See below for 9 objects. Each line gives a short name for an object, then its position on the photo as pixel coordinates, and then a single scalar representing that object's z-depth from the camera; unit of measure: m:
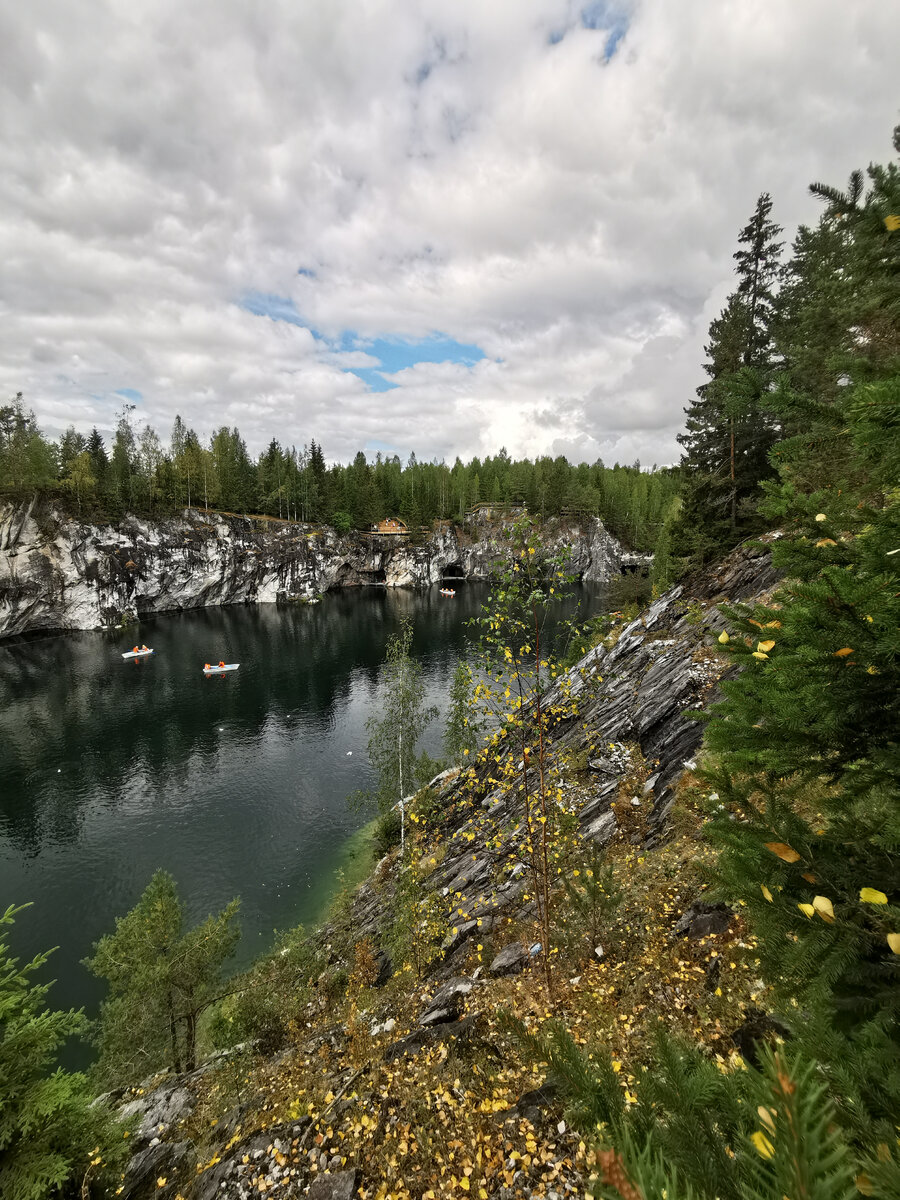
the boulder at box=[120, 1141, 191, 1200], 7.50
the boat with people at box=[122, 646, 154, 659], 62.09
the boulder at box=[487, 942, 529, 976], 9.54
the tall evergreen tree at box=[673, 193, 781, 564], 22.22
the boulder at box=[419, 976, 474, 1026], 9.05
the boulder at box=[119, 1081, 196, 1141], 9.08
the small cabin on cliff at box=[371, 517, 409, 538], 117.44
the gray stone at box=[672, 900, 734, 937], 7.77
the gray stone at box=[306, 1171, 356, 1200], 6.01
